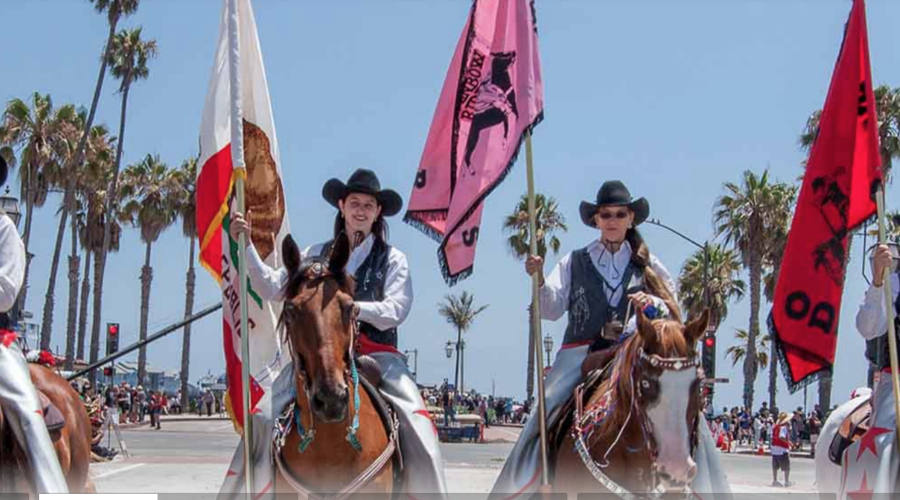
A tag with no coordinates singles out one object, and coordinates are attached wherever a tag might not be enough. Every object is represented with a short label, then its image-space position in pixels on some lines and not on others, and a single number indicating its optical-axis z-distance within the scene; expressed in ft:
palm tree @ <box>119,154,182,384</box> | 181.98
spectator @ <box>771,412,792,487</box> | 79.20
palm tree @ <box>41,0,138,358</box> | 134.92
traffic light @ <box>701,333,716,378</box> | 86.37
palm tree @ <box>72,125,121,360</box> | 156.46
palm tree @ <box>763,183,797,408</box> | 160.04
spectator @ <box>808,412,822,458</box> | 130.58
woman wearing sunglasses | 24.84
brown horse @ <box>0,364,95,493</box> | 29.50
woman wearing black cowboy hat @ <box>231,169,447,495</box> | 22.84
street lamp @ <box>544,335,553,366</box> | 147.33
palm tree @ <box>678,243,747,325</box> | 198.08
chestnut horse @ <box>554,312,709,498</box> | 19.80
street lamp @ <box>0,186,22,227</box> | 28.09
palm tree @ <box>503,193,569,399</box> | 201.87
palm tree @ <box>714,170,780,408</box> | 159.63
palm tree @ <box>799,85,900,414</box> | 123.85
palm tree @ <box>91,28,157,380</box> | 152.56
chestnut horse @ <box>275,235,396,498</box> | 19.48
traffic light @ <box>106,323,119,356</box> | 101.62
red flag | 26.27
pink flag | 26.00
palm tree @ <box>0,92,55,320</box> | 142.92
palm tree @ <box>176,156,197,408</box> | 186.80
